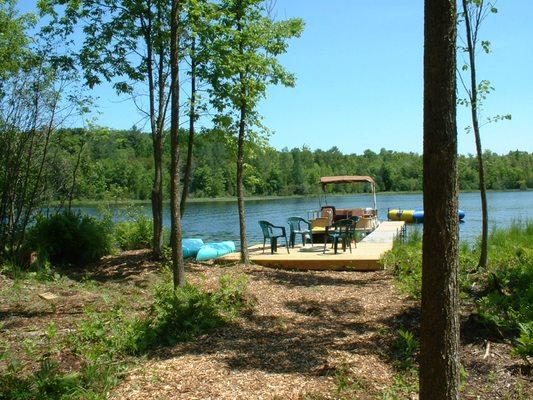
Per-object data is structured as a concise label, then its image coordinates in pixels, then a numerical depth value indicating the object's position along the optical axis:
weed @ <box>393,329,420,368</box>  4.67
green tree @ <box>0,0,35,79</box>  9.96
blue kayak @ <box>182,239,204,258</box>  11.88
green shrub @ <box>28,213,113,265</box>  10.18
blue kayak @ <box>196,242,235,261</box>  11.39
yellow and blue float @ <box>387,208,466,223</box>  32.94
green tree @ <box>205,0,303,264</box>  8.12
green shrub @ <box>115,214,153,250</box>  13.15
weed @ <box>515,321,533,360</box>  4.43
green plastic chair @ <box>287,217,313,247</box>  12.84
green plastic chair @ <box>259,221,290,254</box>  11.66
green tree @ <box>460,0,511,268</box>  8.35
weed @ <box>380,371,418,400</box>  3.99
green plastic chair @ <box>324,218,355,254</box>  11.35
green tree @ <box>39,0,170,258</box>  9.65
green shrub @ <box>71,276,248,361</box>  5.00
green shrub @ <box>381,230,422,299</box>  7.45
